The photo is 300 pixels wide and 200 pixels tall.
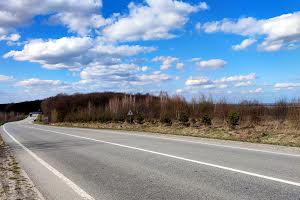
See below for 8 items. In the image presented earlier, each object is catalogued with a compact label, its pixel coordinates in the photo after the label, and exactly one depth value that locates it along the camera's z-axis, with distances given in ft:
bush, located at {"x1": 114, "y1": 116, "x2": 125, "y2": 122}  155.43
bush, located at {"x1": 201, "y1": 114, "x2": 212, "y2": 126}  93.15
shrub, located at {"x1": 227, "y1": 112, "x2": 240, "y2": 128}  81.30
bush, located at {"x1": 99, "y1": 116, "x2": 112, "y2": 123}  165.83
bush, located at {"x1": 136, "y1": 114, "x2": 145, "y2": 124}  128.98
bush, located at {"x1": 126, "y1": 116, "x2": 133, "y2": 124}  137.49
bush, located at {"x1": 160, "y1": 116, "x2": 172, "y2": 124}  110.88
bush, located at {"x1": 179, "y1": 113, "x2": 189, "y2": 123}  101.86
